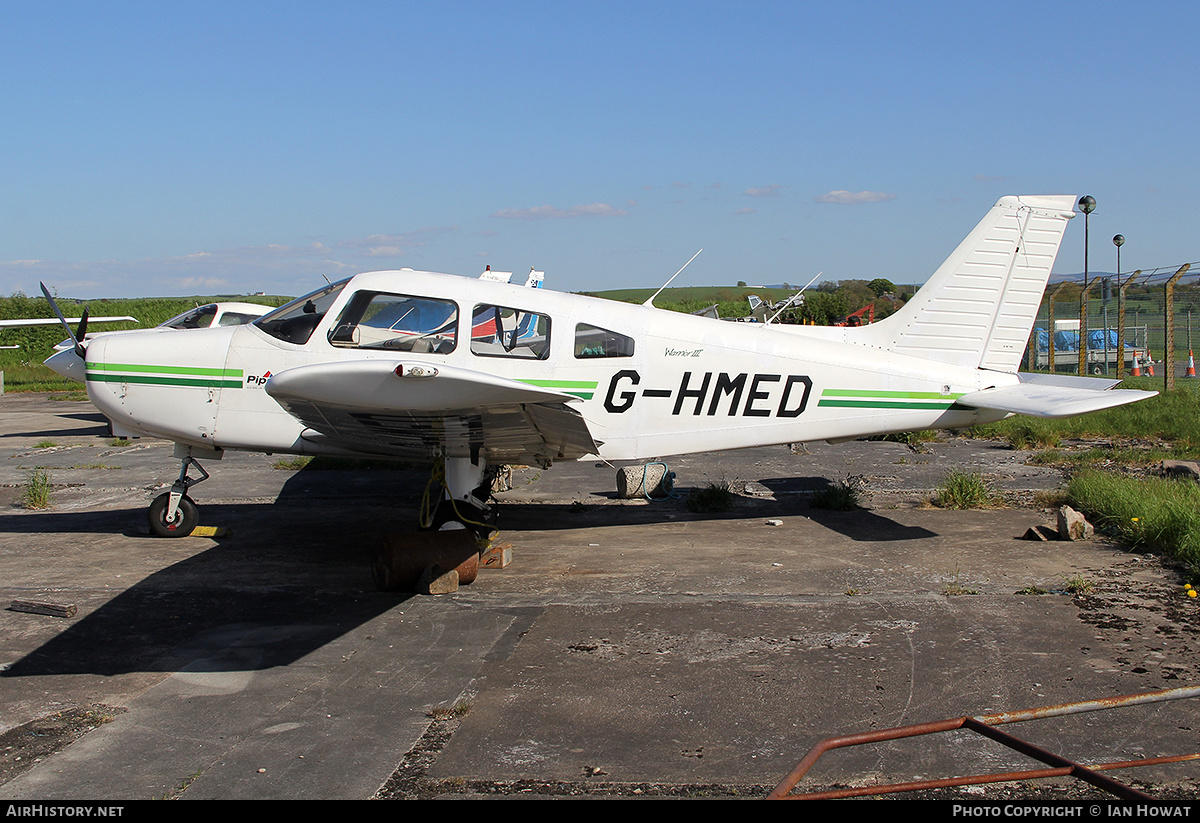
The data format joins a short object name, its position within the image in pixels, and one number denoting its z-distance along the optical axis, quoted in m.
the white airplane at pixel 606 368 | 7.18
